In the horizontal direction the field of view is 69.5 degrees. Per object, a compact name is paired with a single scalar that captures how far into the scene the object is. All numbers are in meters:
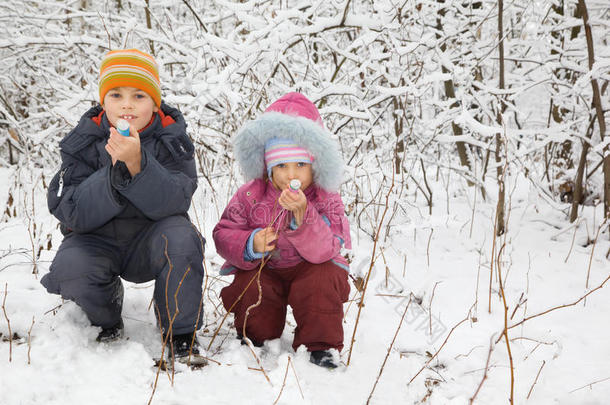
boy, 1.60
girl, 1.73
